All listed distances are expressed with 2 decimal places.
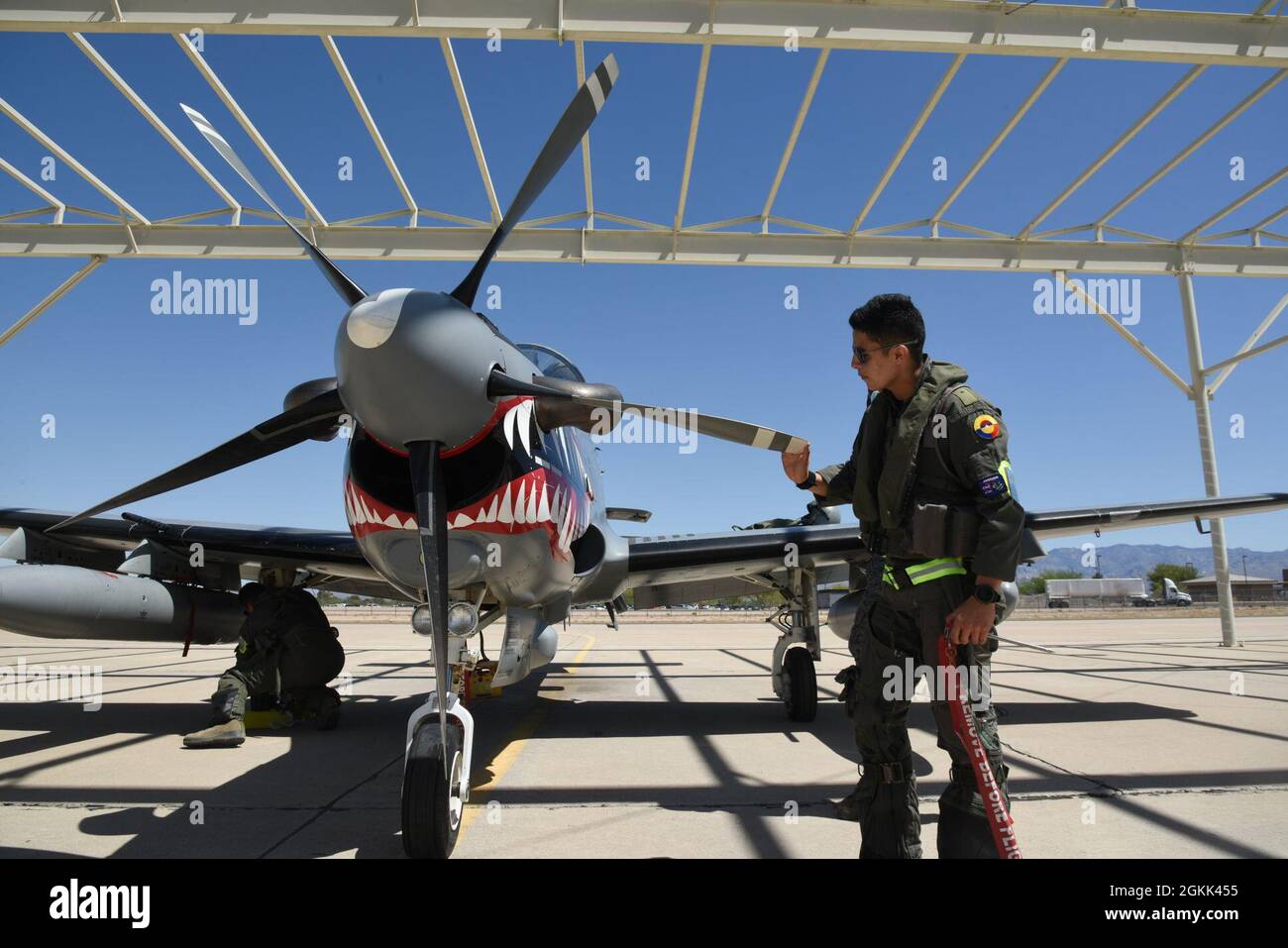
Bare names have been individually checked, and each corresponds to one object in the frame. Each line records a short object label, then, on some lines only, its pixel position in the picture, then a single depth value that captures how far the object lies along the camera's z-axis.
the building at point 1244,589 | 77.97
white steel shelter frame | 6.11
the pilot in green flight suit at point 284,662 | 6.40
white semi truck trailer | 72.81
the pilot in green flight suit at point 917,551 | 2.64
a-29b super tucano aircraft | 3.49
